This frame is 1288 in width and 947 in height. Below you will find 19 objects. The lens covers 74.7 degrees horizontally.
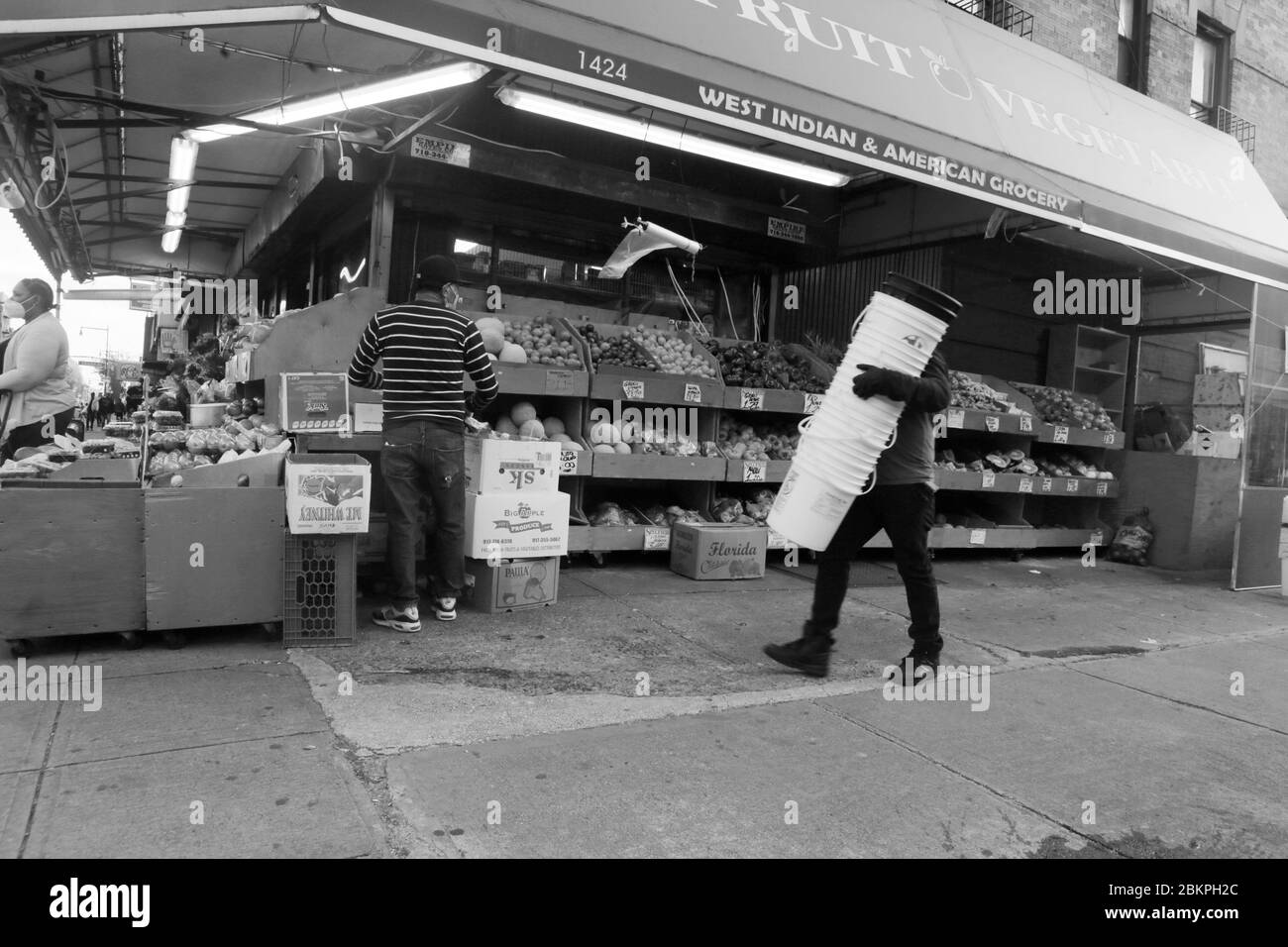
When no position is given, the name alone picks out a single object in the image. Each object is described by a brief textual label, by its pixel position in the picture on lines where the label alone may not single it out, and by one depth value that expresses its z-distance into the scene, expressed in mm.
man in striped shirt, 4887
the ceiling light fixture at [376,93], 6117
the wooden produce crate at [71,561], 3908
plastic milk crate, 4383
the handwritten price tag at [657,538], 6934
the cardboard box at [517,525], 5258
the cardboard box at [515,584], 5305
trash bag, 9555
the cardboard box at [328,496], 4297
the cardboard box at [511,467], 5348
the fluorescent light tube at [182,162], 8789
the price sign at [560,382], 6578
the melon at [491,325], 6523
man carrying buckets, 4309
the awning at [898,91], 4250
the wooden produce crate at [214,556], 4172
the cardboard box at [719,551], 6711
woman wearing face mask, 6000
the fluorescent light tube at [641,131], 6867
